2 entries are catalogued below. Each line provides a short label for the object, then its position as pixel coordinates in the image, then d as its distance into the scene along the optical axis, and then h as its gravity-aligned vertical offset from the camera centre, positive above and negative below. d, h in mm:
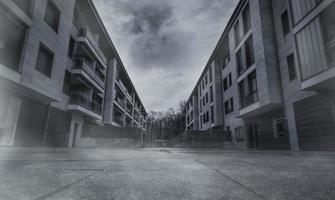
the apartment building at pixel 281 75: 8680 +3938
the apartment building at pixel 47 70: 9953 +4553
